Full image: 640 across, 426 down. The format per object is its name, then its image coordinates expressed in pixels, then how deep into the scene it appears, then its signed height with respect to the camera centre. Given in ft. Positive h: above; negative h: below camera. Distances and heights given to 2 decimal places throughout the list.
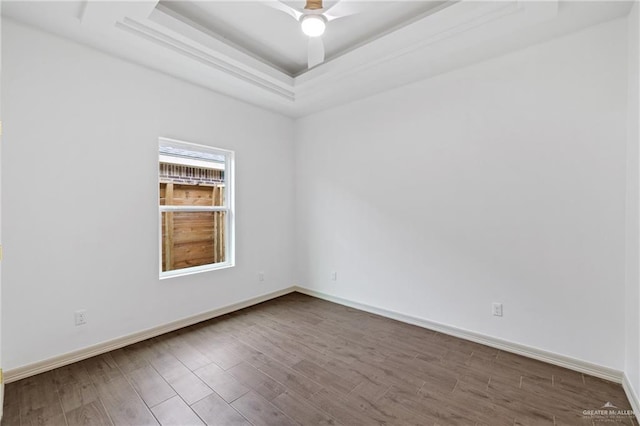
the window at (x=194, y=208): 10.18 +0.10
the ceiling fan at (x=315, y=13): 6.25 +4.53
